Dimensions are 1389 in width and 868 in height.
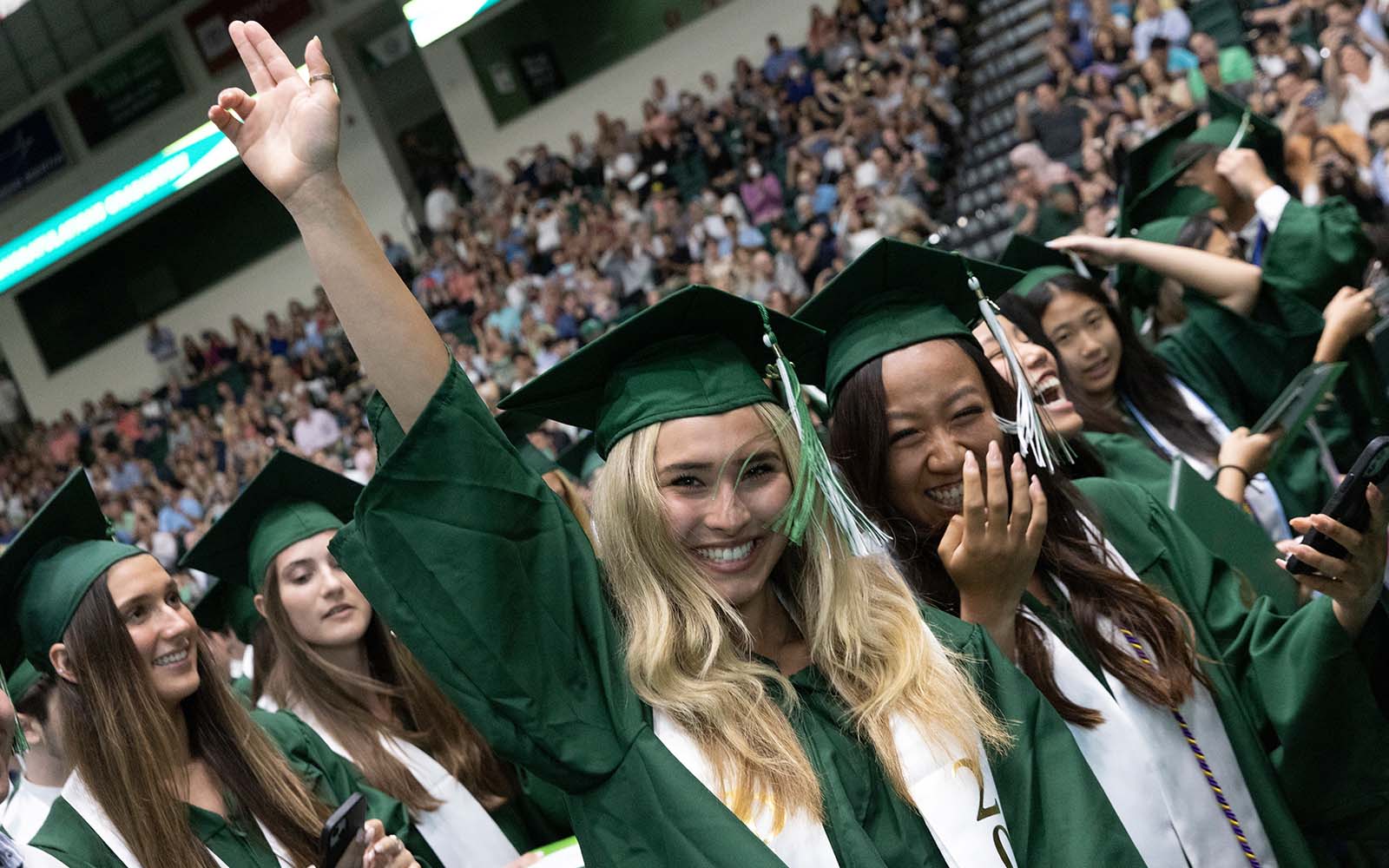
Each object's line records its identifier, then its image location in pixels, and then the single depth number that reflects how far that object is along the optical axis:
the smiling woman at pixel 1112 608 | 2.35
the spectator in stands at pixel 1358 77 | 8.86
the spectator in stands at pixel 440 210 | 19.42
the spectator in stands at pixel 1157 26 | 11.42
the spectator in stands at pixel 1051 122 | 11.56
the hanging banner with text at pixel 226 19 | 20.28
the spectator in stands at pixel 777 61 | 16.09
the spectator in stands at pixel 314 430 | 16.84
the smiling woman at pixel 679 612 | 1.81
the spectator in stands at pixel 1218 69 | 10.08
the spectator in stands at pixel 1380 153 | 7.46
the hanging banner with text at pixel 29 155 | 21.81
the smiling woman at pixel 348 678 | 3.41
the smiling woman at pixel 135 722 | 2.71
